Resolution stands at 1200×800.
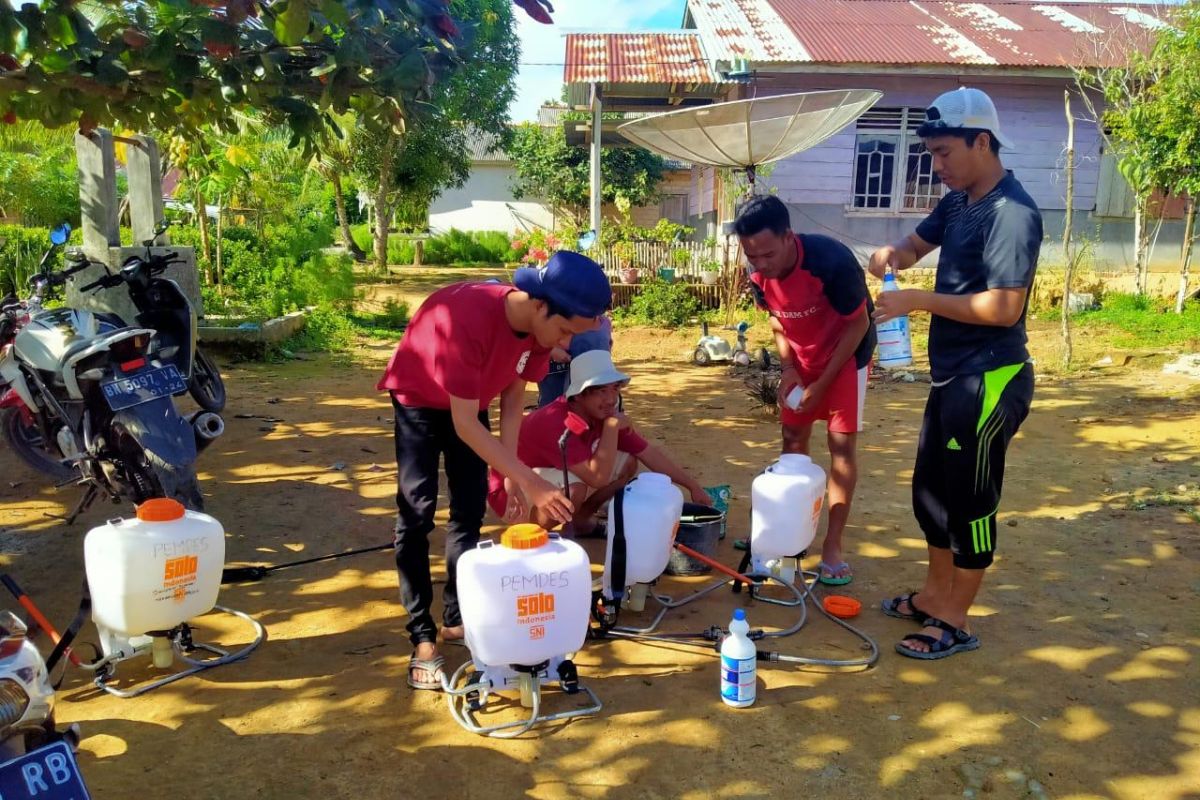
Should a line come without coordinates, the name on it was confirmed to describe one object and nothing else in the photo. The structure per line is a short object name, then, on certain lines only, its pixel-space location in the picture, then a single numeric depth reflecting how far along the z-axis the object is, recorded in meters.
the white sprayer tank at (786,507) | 3.47
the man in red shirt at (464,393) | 2.59
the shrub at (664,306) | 11.91
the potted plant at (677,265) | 12.40
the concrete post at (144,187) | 8.24
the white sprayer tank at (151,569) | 2.70
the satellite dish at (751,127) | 7.22
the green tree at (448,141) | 23.11
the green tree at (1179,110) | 10.02
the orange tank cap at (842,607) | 3.50
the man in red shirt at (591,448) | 3.67
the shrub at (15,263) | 12.43
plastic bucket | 3.91
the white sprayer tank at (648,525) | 3.21
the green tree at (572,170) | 25.83
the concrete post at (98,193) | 7.38
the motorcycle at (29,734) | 1.66
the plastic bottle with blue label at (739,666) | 2.78
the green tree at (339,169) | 22.12
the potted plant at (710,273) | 12.37
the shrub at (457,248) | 28.86
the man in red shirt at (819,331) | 3.57
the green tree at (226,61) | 2.61
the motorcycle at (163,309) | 4.71
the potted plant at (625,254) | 12.68
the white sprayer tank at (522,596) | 2.47
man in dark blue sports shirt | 2.91
